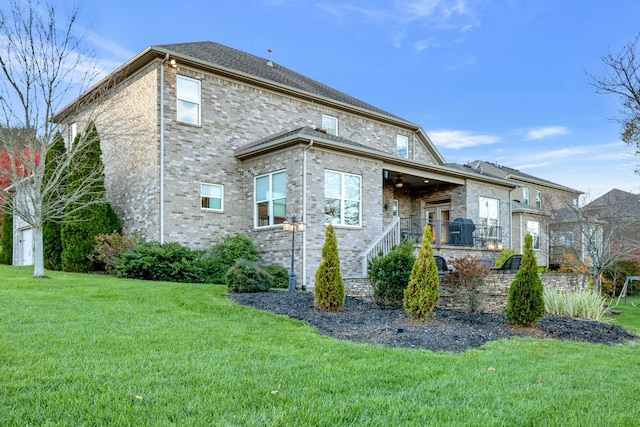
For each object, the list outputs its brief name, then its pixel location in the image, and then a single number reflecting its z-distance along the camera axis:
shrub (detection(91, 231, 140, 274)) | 12.60
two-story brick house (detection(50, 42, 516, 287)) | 13.01
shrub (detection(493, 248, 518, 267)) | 16.04
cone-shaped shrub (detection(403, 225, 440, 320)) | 7.18
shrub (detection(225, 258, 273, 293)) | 9.60
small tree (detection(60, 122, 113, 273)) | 13.48
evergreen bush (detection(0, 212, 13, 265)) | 20.06
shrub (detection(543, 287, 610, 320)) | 8.73
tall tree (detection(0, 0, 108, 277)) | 10.95
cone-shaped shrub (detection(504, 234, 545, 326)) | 7.05
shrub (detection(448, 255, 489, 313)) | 8.82
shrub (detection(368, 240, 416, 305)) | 9.03
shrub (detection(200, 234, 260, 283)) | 12.41
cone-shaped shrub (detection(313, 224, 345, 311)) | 8.08
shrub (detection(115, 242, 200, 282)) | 11.74
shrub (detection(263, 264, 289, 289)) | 12.08
